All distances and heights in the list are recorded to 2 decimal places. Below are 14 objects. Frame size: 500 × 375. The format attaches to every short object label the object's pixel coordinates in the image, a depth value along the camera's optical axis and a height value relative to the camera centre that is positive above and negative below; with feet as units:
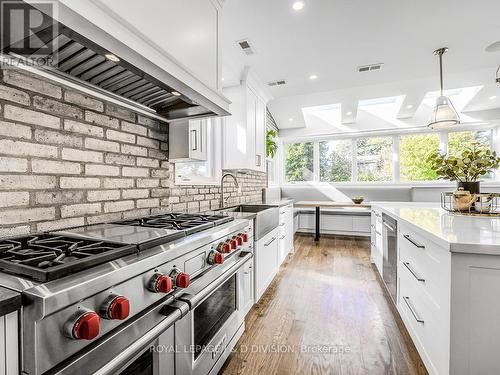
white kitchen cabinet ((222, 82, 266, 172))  9.48 +2.24
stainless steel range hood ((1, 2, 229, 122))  2.62 +1.68
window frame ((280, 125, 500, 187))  16.52 +2.75
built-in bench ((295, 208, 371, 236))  17.39 -2.51
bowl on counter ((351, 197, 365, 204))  16.72 -0.92
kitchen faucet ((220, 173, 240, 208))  8.63 -0.31
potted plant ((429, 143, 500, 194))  6.54 +0.52
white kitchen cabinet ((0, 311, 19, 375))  1.74 -1.12
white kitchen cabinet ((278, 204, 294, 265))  10.88 -2.20
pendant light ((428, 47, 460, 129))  9.19 +2.66
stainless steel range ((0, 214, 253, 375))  1.96 -1.08
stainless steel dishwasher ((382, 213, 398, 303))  6.93 -2.04
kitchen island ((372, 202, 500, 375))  3.51 -1.67
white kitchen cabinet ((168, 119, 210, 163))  5.95 +1.09
